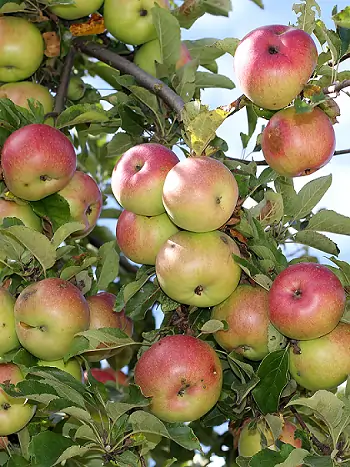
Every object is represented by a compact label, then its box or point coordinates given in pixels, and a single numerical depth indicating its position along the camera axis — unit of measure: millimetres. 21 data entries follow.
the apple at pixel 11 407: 1959
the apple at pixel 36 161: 2053
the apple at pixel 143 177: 1850
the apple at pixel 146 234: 1908
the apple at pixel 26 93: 2443
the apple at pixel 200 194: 1720
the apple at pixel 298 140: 1822
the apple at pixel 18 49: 2434
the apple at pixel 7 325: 1974
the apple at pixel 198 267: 1773
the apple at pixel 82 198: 2230
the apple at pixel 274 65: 1793
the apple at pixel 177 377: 1826
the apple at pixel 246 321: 1874
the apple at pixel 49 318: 1889
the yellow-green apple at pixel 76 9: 2445
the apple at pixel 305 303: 1752
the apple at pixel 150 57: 2521
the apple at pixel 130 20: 2496
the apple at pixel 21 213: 2160
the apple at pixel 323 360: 1792
